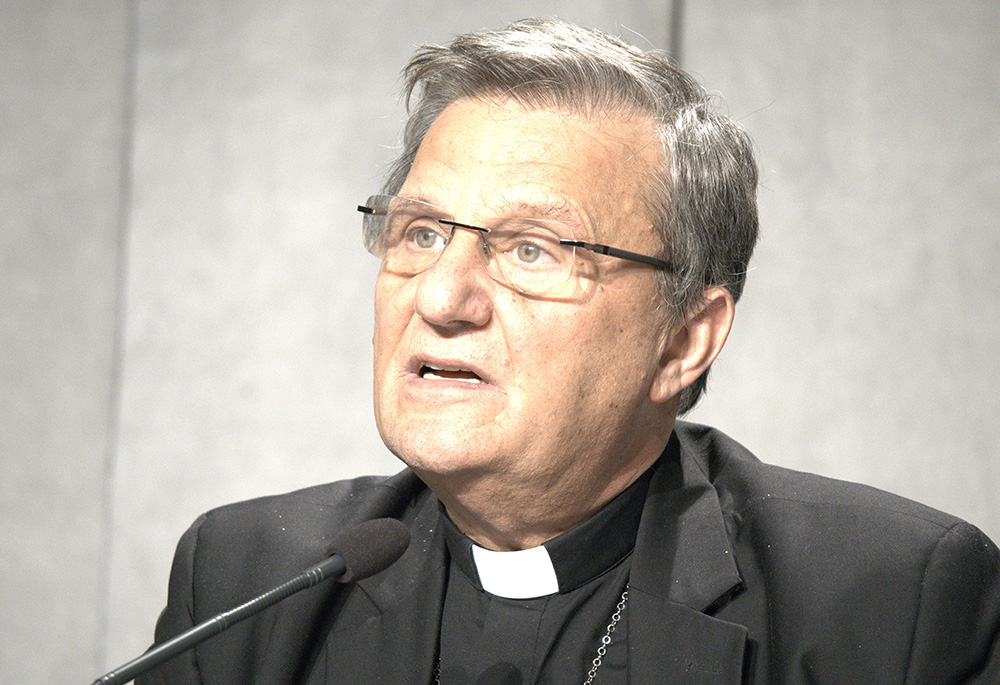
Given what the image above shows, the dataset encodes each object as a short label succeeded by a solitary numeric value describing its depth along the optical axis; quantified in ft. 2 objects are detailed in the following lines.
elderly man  10.38
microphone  9.95
